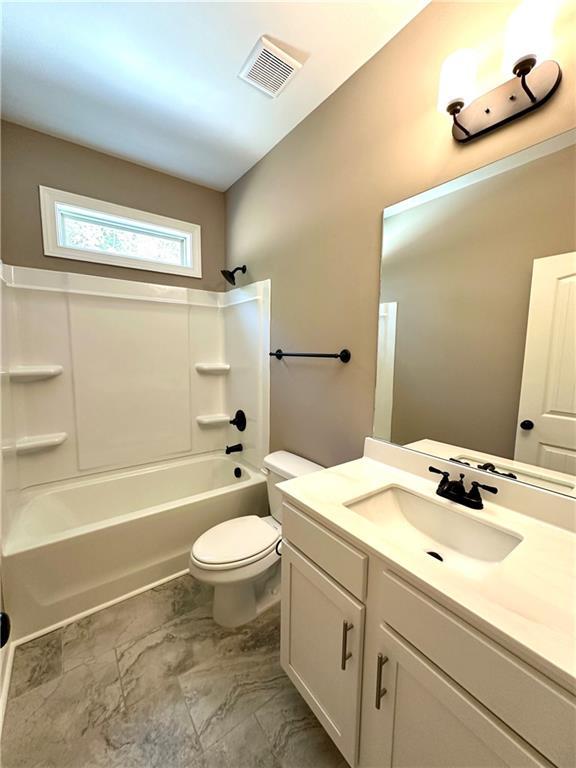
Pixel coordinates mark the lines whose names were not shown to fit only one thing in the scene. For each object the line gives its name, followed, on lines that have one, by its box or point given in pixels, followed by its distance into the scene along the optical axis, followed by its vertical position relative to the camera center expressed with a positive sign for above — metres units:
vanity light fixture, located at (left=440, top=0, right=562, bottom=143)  0.83 +0.81
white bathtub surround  1.88 -0.13
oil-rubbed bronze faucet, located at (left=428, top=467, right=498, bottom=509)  0.95 -0.44
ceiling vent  1.27 +1.26
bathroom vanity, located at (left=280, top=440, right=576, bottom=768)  0.52 -0.58
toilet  1.38 -0.96
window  1.90 +0.81
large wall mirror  0.87 +0.13
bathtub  1.45 -1.04
